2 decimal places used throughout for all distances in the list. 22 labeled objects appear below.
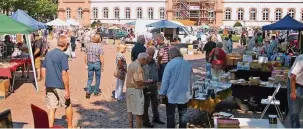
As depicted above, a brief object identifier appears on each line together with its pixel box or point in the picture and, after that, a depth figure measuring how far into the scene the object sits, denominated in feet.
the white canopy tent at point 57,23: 111.15
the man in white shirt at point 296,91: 25.99
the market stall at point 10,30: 39.06
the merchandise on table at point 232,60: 49.70
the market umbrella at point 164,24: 99.40
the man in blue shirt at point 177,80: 25.55
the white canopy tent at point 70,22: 121.21
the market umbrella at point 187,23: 130.82
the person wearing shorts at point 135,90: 26.03
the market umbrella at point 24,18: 66.44
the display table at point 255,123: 23.97
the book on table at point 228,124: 22.97
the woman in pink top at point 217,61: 43.70
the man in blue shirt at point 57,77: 26.05
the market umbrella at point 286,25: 61.46
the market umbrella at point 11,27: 38.81
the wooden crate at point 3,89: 38.67
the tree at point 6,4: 139.85
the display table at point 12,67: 40.62
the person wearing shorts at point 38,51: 51.00
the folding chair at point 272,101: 29.76
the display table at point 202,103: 28.37
